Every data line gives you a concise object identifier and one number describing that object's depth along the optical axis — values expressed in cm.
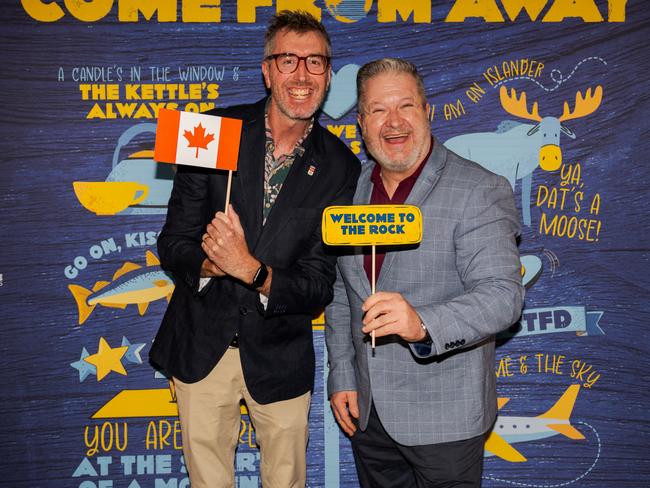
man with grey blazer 193
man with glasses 234
